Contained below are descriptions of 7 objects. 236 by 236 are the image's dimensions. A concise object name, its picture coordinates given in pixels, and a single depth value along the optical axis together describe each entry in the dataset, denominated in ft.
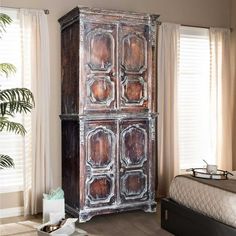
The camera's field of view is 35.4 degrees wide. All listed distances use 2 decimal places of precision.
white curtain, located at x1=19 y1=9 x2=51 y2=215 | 14.84
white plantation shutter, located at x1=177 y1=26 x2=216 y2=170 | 18.10
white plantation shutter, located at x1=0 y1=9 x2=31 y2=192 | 14.78
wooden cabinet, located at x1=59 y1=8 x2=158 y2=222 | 13.98
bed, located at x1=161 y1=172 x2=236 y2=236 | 10.25
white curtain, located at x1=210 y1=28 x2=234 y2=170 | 18.51
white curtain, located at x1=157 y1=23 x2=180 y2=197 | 17.13
